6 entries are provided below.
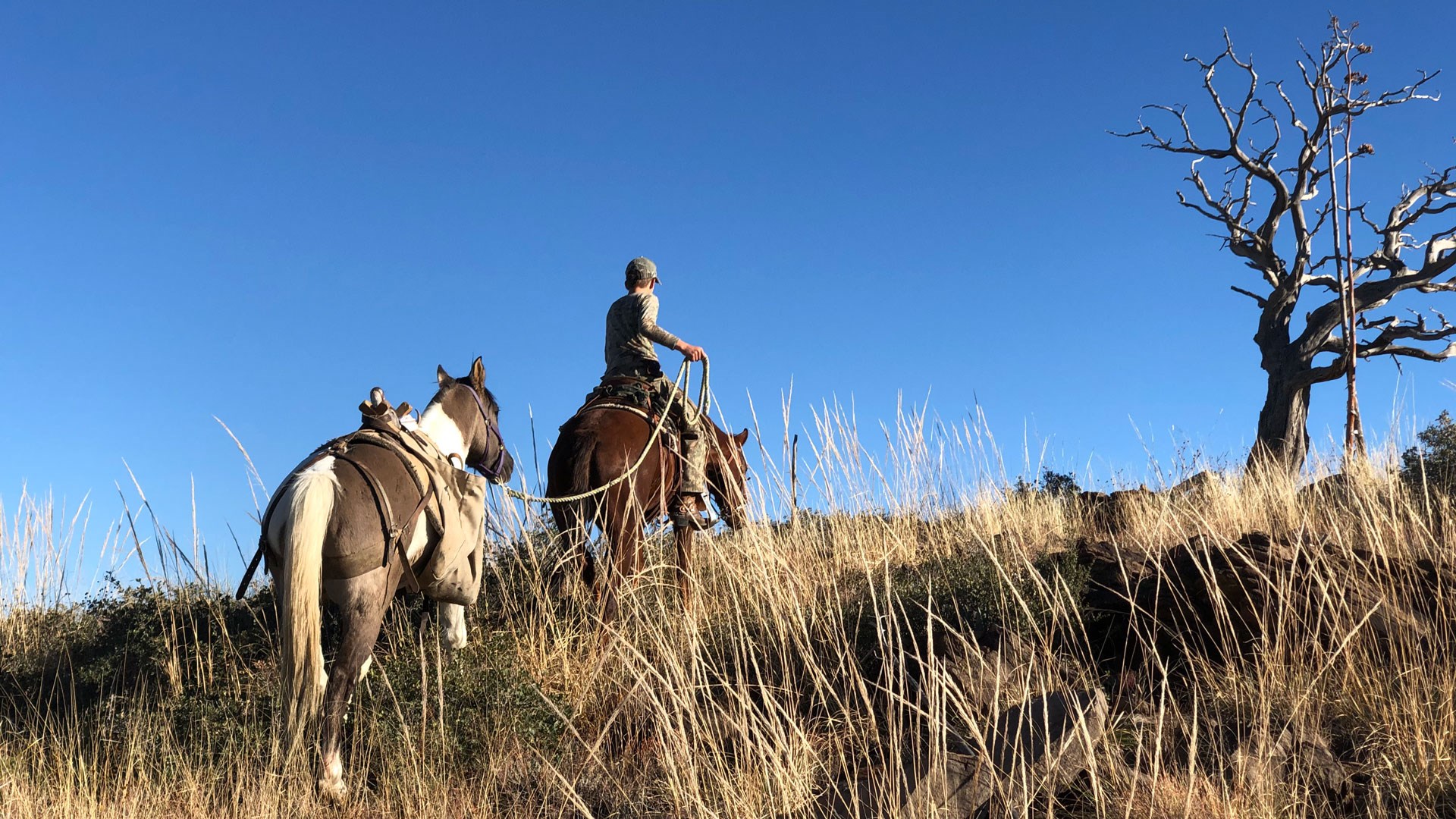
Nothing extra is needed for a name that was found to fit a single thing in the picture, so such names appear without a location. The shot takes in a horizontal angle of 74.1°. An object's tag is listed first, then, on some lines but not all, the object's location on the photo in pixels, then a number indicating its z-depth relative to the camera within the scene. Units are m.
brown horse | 6.31
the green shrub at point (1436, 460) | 9.45
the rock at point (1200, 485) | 9.15
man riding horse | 6.93
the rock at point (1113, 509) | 9.09
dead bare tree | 15.67
